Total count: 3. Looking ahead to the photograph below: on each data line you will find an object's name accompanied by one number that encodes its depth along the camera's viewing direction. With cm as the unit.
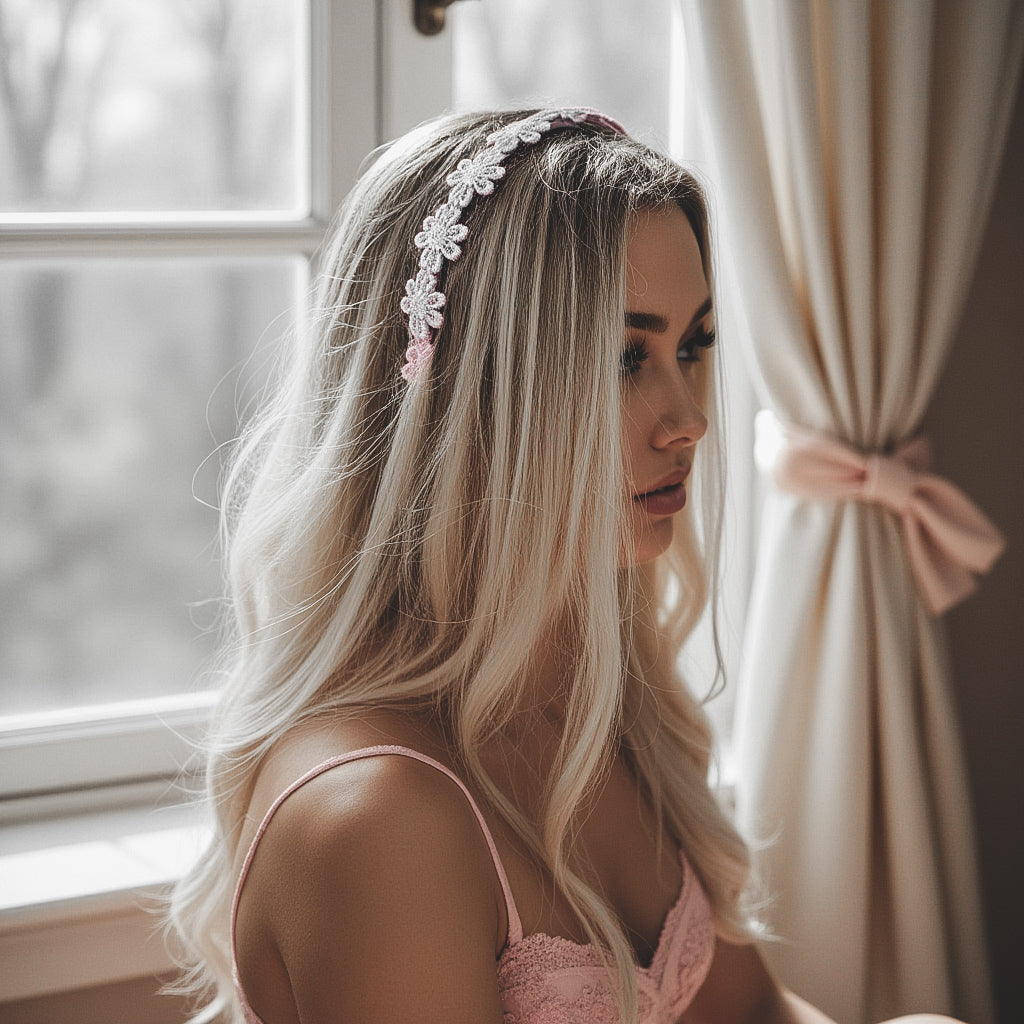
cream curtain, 150
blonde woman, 93
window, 147
